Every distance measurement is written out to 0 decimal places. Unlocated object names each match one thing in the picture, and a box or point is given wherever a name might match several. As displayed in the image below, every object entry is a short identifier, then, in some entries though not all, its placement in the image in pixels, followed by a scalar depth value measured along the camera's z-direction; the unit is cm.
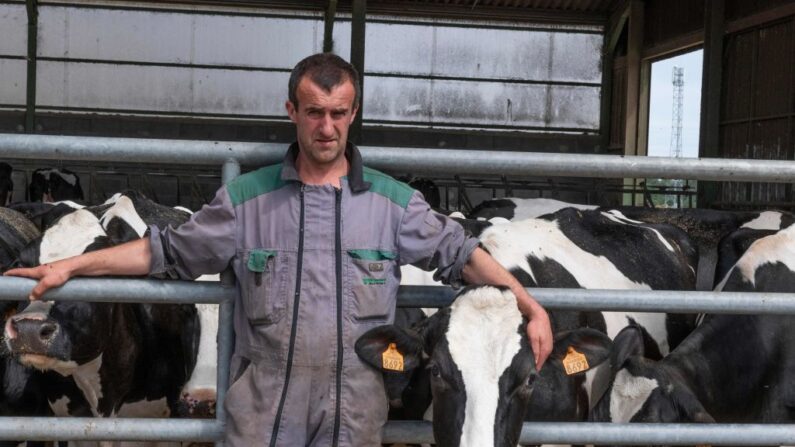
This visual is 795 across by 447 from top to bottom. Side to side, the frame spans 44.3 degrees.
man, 275
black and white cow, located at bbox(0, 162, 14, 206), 1825
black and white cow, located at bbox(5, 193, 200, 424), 351
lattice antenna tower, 3101
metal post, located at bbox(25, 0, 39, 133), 1986
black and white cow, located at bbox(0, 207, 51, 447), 495
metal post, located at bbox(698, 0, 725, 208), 1817
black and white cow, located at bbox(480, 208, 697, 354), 487
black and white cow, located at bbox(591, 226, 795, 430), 421
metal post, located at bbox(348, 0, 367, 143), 1953
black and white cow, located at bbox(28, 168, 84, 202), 1786
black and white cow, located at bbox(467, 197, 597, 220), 1077
